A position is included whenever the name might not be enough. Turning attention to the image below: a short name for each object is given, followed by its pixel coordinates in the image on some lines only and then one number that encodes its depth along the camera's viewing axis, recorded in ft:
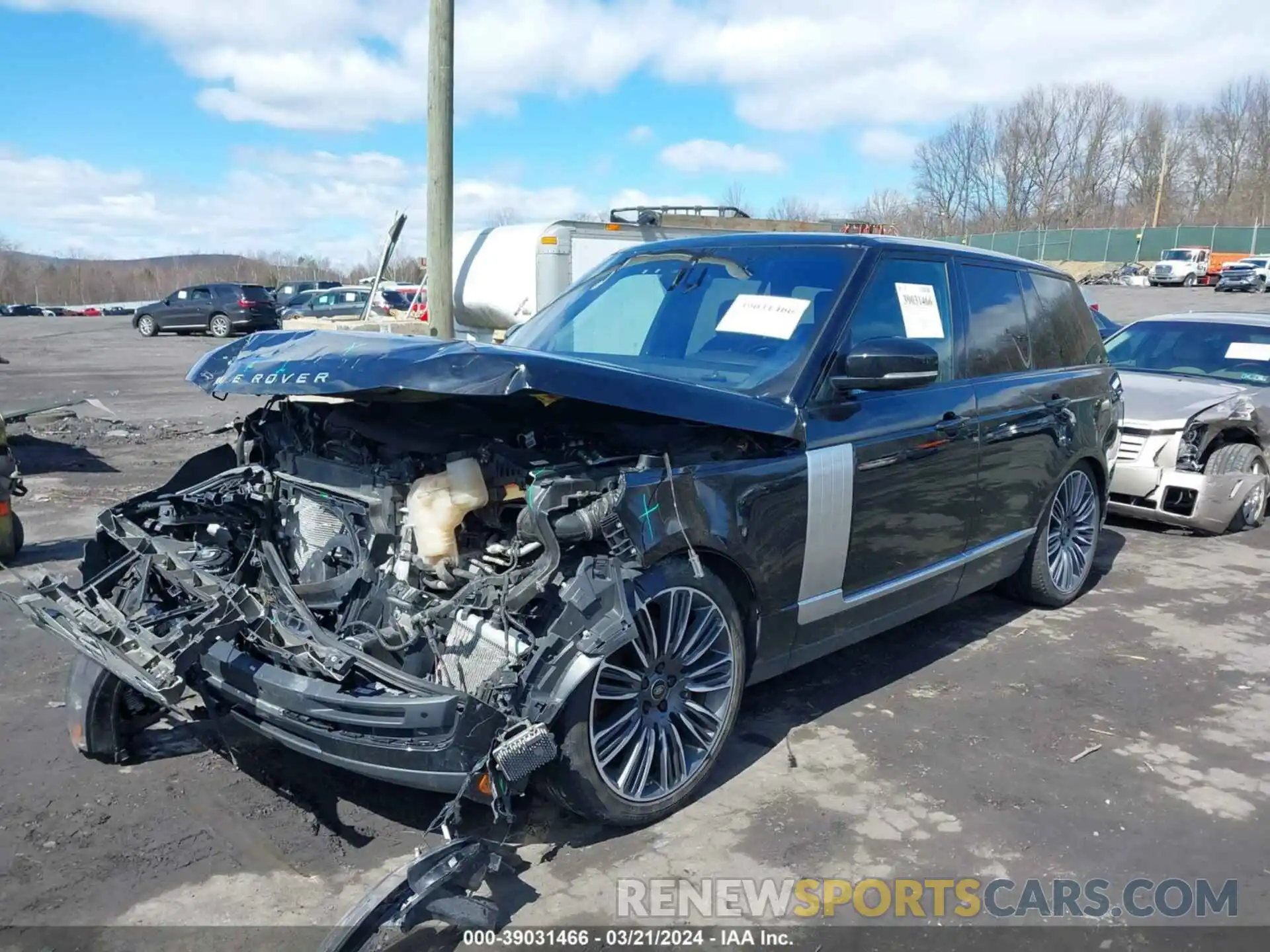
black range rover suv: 9.36
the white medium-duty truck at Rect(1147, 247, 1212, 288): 154.20
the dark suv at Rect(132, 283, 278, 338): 97.81
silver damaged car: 23.35
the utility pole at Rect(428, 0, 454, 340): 31.09
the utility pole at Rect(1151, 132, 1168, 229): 219.41
